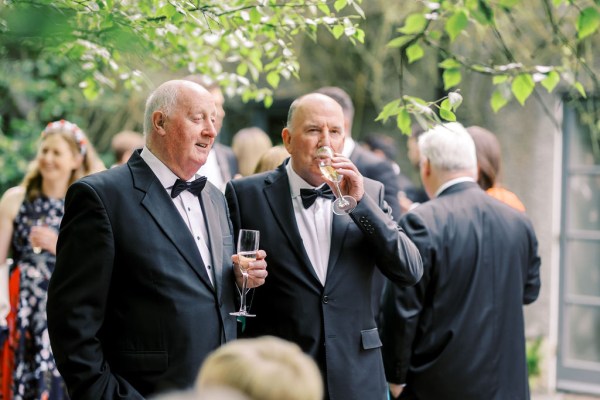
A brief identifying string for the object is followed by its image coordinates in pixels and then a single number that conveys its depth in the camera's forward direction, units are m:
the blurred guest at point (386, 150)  6.97
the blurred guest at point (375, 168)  5.31
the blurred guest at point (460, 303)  3.98
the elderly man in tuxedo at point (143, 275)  2.67
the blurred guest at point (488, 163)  4.79
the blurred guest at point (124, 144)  6.53
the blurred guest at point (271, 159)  4.24
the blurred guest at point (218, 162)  5.12
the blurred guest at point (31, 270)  4.82
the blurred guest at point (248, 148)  6.00
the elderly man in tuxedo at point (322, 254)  3.16
